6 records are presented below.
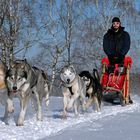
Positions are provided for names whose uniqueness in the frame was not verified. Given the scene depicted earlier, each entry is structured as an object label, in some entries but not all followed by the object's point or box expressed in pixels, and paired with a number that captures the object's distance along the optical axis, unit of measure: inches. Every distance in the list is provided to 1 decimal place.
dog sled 346.9
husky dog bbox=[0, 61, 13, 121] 235.0
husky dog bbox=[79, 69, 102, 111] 313.3
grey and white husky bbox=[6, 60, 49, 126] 228.4
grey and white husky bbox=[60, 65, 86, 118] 273.7
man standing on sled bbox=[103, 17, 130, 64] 346.0
